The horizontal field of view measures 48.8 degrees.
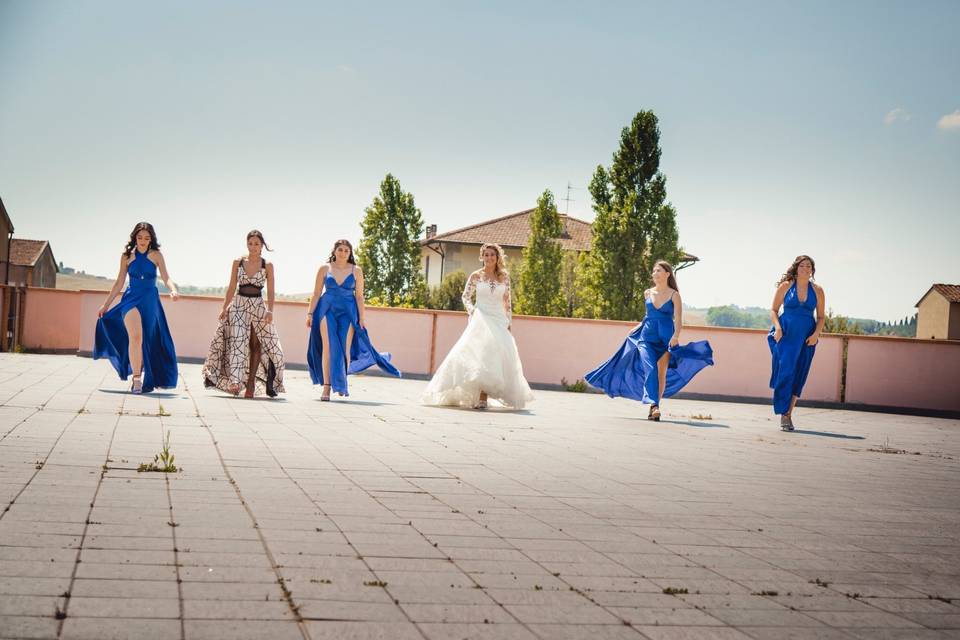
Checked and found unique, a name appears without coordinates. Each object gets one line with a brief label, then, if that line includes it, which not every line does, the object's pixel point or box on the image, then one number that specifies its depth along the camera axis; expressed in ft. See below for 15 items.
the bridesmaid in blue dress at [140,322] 43.32
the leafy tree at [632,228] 223.10
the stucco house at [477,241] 278.87
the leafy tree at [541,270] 244.83
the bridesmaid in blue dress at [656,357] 46.73
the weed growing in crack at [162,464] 21.17
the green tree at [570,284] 249.43
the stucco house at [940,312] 318.24
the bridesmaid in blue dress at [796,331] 46.09
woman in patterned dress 43.21
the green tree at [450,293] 253.30
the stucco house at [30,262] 303.48
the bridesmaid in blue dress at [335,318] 45.78
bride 44.88
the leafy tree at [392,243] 265.13
